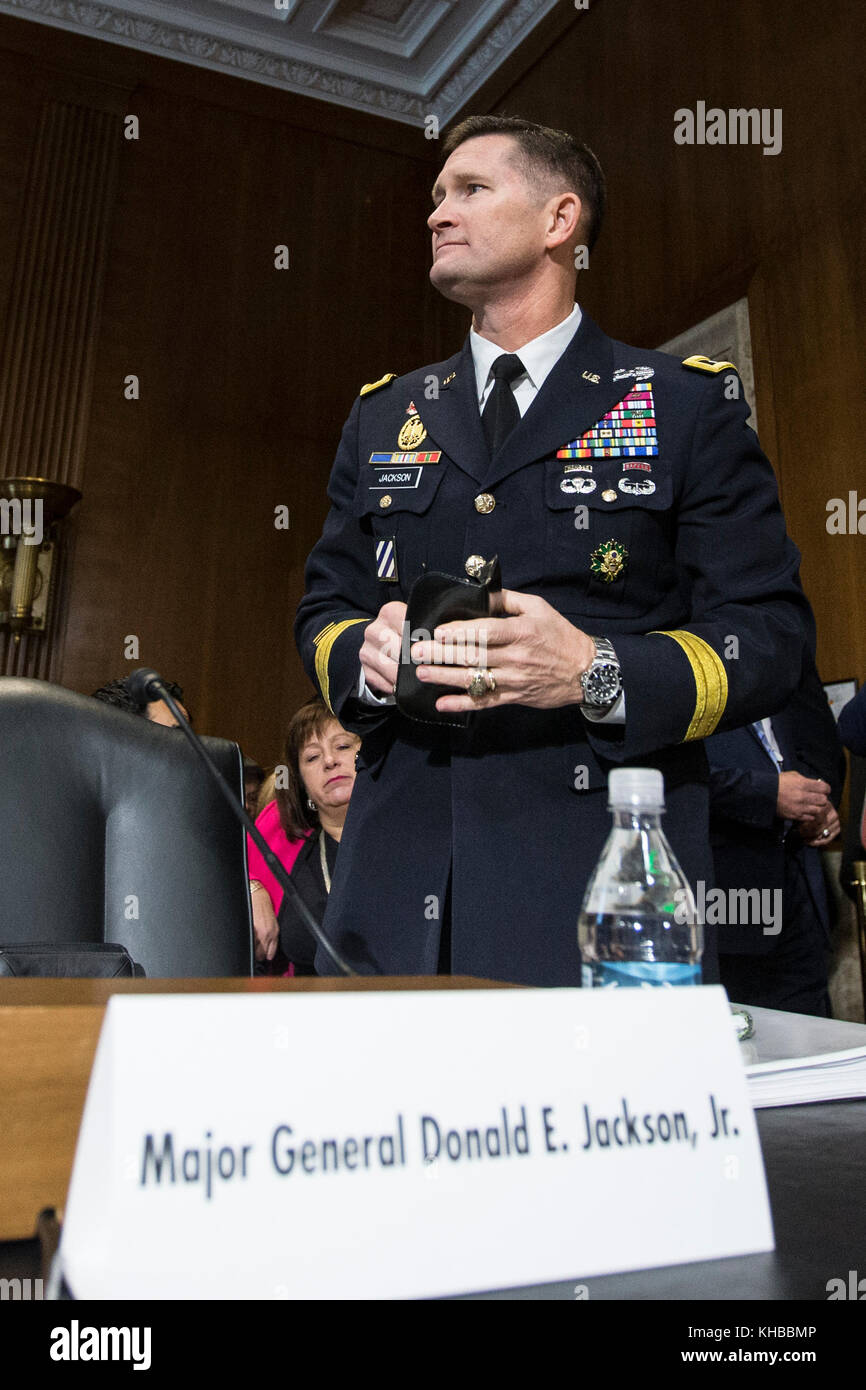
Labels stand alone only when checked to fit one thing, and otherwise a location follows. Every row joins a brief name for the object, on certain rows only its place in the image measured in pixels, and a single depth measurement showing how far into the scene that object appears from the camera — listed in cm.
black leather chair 103
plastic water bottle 71
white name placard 33
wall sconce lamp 422
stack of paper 67
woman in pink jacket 219
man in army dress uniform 95
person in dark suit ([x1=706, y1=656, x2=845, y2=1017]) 212
